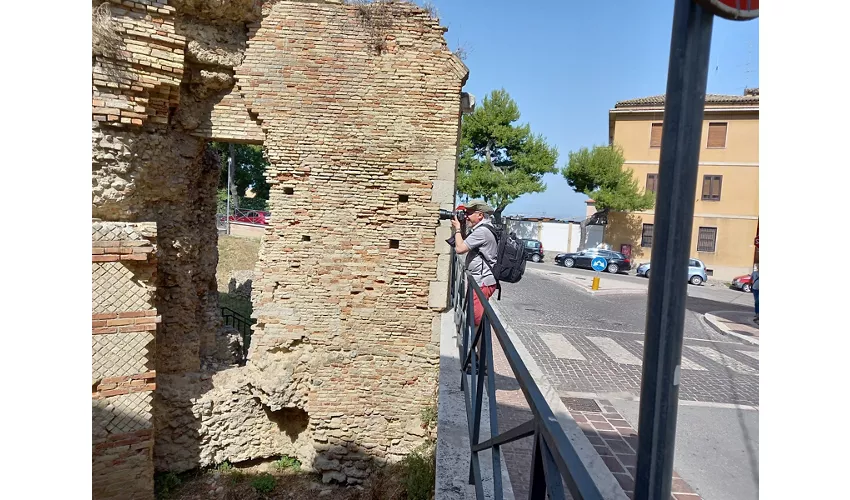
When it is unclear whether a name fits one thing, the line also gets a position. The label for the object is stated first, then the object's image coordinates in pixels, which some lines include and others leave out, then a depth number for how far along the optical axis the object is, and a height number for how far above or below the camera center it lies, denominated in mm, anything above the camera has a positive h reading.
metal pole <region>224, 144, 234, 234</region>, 23245 +2011
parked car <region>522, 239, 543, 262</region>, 23334 -1388
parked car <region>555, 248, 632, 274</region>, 17253 -1434
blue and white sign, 17277 -1438
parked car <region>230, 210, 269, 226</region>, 25156 -475
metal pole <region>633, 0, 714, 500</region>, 925 -22
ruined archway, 5961 -98
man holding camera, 4496 -273
